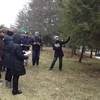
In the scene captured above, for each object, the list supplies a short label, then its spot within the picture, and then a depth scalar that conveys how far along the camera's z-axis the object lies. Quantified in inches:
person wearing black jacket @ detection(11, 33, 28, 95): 200.1
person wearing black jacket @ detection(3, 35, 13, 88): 223.1
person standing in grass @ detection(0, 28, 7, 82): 231.3
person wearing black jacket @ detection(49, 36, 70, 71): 340.8
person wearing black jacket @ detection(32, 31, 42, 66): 362.5
